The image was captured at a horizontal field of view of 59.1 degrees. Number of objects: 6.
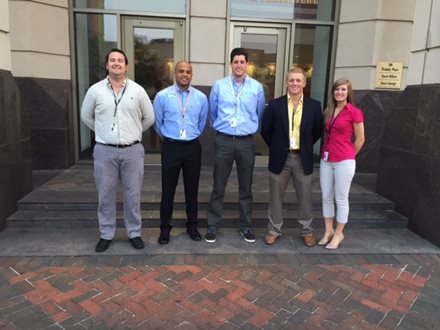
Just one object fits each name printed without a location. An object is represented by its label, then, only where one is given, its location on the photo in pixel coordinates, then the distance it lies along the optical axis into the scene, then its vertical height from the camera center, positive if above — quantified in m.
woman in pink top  4.02 -0.55
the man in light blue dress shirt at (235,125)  4.13 -0.37
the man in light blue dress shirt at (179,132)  4.05 -0.46
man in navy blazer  4.11 -0.50
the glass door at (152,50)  6.76 +0.64
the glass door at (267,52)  6.93 +0.70
